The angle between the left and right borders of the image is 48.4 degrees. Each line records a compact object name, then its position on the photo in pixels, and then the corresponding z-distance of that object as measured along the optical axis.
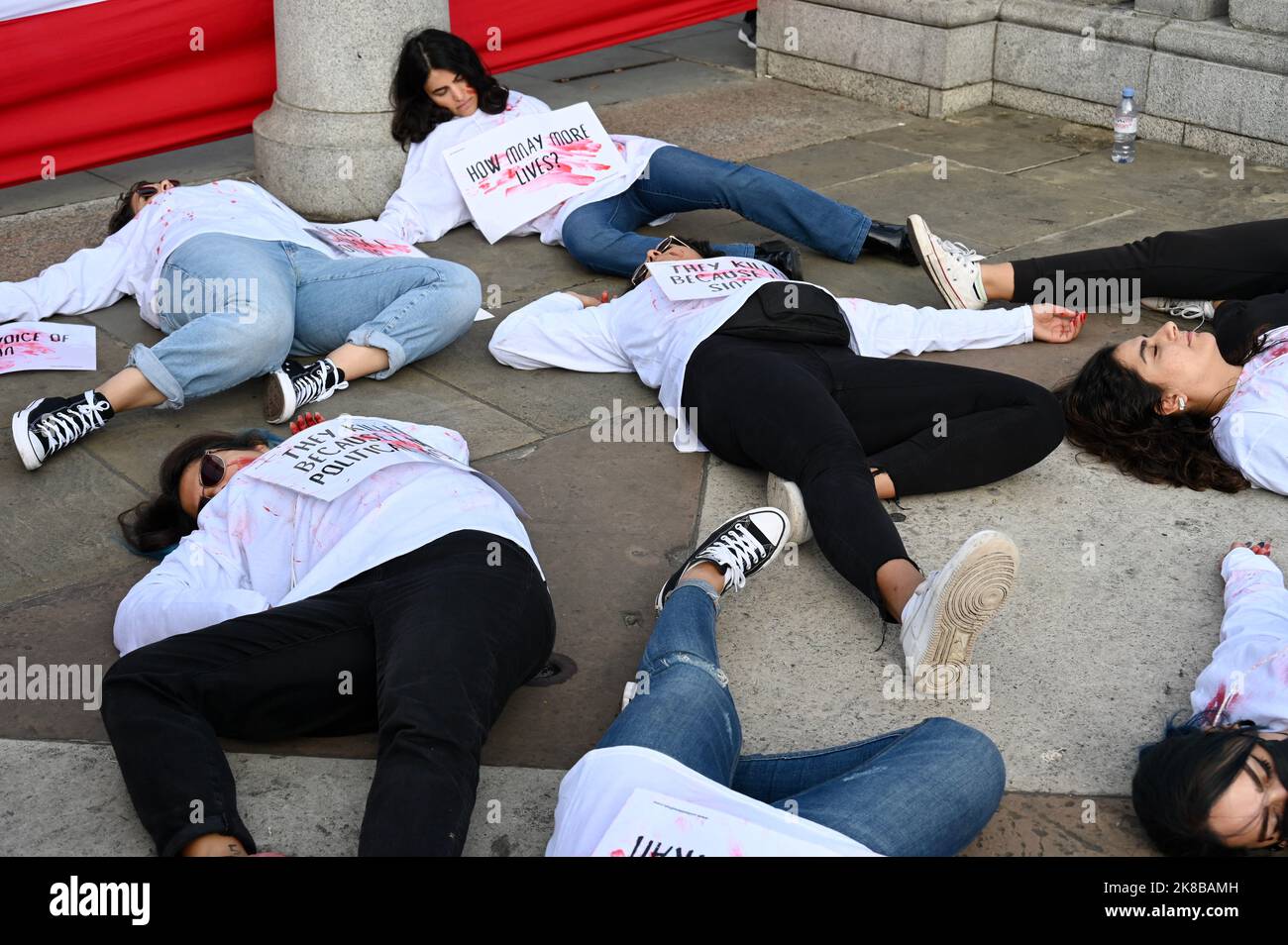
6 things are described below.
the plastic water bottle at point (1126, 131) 6.52
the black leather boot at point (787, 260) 4.80
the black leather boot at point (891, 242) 5.40
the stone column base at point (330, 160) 5.85
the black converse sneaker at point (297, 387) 4.27
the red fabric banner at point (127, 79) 5.75
